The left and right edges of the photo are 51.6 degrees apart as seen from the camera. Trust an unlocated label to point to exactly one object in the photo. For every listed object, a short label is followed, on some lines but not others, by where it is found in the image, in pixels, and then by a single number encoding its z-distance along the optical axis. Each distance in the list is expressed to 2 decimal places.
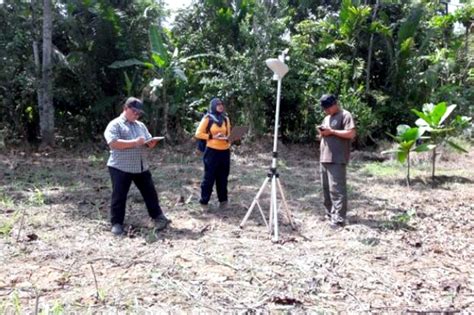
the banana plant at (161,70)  11.91
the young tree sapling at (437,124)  8.78
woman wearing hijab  6.52
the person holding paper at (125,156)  5.46
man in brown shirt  5.86
